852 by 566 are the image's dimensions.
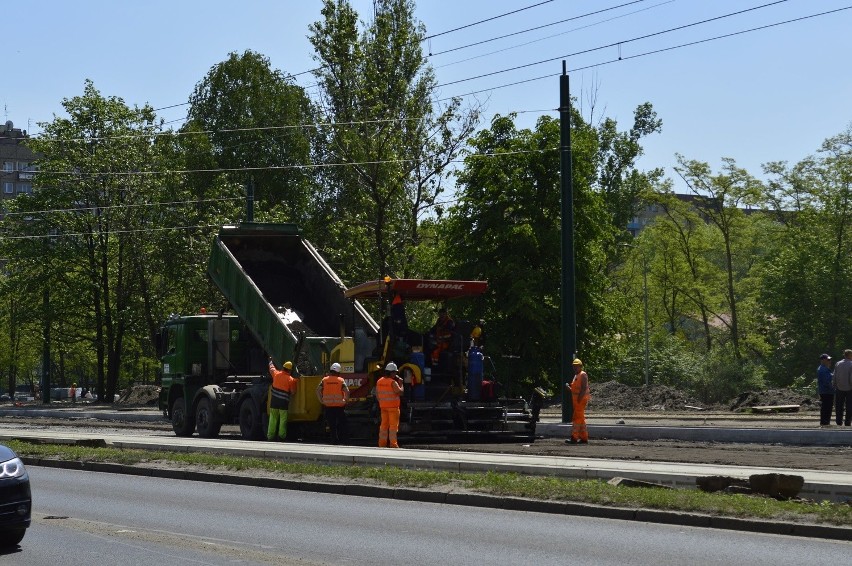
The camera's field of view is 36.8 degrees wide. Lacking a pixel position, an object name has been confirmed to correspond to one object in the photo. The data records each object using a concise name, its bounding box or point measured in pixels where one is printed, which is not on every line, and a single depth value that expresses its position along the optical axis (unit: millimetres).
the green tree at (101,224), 59500
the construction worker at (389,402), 22266
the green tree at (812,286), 57531
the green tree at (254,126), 66375
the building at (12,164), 159500
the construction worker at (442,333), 24922
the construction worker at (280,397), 24719
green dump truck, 25188
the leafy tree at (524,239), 38656
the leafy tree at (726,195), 67250
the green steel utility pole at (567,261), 27891
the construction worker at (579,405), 23703
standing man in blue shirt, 26312
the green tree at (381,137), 44594
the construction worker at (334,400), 23828
